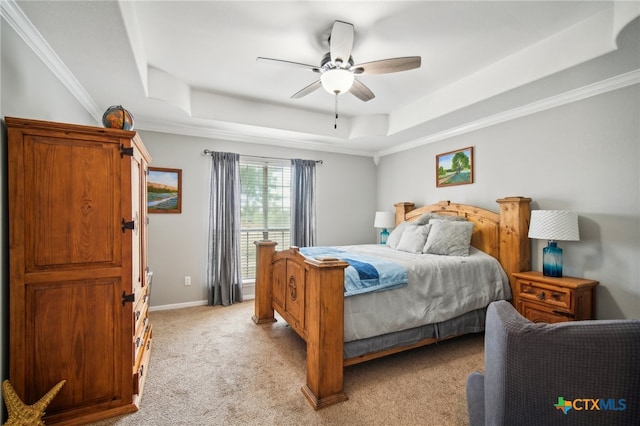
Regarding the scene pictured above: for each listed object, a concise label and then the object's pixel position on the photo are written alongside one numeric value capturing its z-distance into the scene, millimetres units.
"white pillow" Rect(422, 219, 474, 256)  3164
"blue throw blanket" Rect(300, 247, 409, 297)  2207
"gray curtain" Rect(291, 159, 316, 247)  4629
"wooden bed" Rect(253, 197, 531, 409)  1945
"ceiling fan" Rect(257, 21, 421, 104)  2059
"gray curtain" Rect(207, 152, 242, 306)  4047
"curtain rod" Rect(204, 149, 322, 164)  4047
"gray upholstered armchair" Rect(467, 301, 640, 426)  970
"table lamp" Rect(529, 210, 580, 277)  2469
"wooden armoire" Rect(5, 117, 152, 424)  1588
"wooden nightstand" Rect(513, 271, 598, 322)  2389
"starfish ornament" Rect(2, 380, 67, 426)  1443
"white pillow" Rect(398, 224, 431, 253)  3406
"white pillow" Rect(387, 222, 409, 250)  3866
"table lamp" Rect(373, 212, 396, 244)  4625
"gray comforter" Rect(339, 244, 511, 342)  2215
